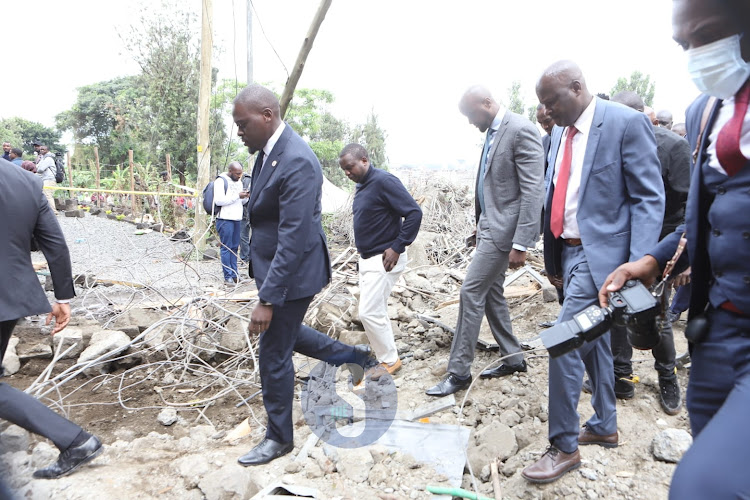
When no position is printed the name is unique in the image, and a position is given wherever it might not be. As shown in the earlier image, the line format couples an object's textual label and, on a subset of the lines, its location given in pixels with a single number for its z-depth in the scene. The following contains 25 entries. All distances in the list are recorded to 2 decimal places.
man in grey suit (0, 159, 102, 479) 2.69
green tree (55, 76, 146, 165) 30.33
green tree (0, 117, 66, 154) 36.31
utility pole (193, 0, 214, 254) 9.07
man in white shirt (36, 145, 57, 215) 11.83
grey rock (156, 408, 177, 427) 3.80
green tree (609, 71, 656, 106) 36.03
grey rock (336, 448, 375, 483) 2.78
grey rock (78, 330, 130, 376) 4.35
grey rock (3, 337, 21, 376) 4.51
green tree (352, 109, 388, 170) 38.38
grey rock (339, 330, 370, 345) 4.86
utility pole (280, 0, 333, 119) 4.06
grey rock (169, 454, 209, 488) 2.71
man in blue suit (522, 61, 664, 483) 2.49
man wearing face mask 1.27
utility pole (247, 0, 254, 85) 10.12
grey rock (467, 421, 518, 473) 2.88
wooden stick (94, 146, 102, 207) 17.11
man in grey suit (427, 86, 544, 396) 3.45
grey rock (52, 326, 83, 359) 4.63
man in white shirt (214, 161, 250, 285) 8.02
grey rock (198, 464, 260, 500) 2.49
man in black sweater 4.21
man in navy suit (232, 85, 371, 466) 2.82
